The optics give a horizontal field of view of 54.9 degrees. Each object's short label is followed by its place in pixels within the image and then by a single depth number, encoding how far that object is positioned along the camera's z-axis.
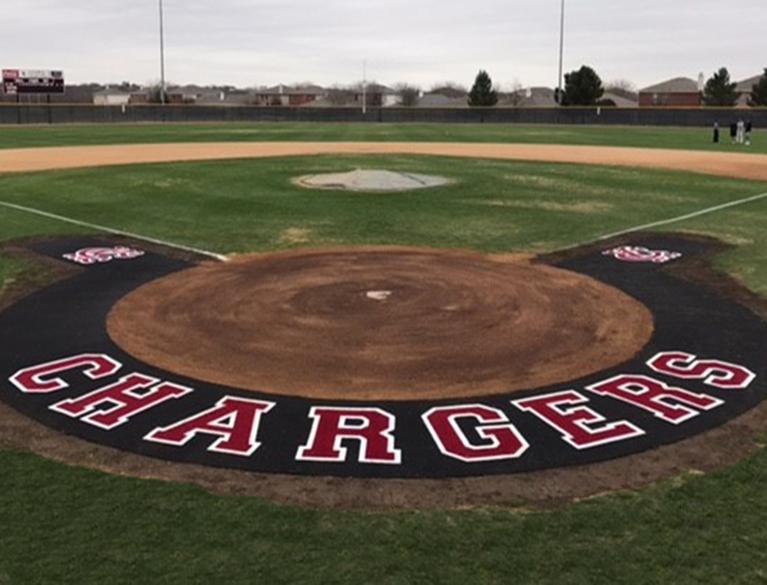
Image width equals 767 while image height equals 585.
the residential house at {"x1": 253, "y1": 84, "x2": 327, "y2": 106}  160.62
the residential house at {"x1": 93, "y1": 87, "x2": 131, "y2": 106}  154.65
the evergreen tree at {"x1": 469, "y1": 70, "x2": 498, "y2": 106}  95.75
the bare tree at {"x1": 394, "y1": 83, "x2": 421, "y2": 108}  139.75
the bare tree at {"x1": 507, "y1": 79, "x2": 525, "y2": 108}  135.40
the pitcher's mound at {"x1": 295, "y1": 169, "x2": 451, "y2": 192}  21.91
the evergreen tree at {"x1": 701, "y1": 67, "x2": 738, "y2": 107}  90.88
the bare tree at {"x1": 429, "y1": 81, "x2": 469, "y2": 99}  183.62
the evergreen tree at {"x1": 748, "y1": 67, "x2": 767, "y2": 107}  82.62
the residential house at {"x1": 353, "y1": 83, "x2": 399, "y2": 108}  139.62
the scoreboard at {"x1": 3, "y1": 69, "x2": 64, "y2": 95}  62.31
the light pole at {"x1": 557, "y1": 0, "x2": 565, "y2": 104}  85.22
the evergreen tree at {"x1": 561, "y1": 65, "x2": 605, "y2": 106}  86.00
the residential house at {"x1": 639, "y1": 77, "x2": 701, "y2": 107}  121.88
